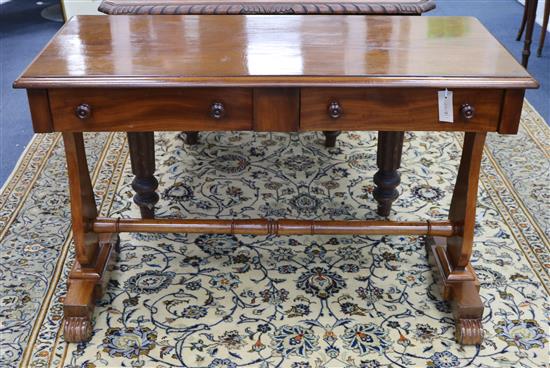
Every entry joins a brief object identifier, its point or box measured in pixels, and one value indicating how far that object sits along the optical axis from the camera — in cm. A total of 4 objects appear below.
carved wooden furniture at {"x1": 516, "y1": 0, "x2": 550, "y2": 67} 366
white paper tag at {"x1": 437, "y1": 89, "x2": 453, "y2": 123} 166
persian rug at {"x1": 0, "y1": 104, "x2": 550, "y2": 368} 190
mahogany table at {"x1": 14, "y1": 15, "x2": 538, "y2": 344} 164
